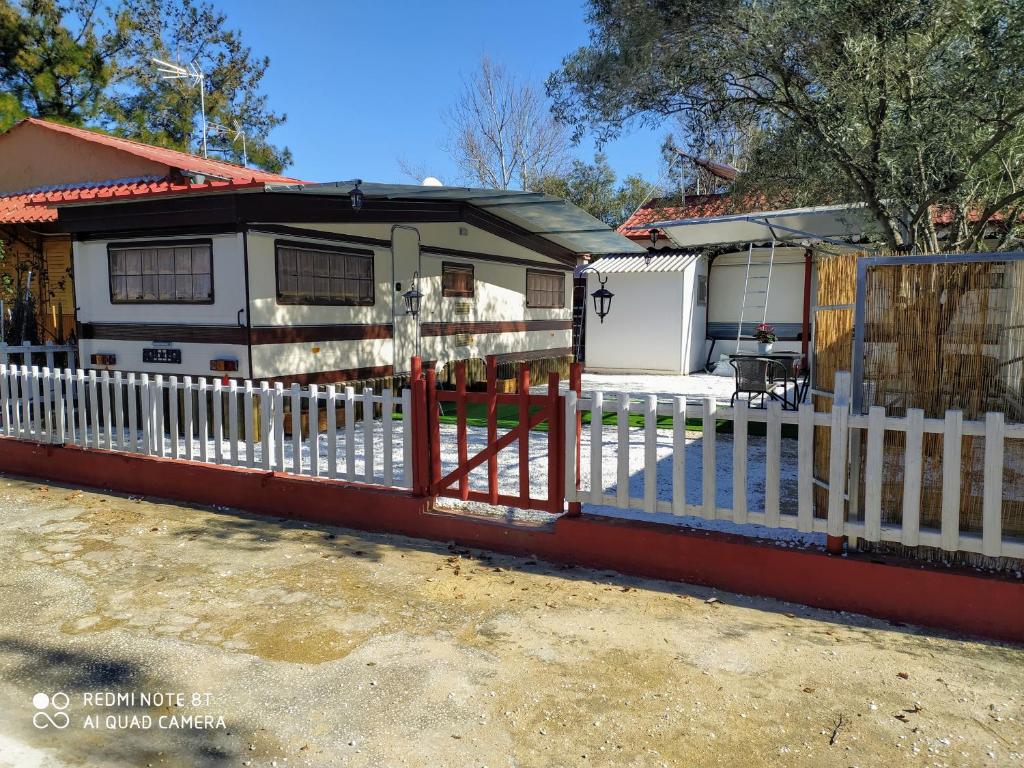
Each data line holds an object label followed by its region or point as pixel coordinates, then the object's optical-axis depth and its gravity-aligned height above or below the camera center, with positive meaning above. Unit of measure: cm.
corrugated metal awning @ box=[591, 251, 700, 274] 1655 +178
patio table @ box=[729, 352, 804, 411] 837 -52
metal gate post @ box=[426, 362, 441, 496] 505 -64
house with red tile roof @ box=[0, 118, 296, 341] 1191 +283
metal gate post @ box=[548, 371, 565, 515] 466 -75
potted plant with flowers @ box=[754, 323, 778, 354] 1563 +0
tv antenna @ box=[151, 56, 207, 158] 1749 +935
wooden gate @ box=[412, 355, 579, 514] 468 -66
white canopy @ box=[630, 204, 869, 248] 925 +170
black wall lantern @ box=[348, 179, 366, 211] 755 +150
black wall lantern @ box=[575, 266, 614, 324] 1487 +90
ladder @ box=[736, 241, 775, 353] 1745 +117
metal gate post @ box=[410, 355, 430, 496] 503 -66
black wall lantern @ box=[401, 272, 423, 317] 1032 +60
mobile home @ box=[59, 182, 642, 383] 820 +81
